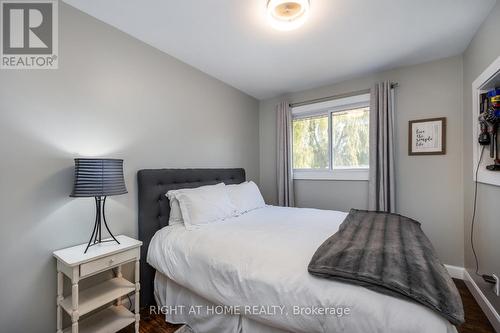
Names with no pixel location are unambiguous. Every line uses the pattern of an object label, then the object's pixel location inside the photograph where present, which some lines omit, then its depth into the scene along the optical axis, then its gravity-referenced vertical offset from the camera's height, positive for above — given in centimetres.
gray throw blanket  90 -51
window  297 +40
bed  95 -62
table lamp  139 -8
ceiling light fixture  155 +117
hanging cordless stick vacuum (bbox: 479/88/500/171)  157 +35
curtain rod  268 +99
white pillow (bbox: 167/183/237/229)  193 -36
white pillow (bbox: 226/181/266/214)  244 -36
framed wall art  247 +34
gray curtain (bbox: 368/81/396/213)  262 +20
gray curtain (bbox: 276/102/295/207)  336 +17
